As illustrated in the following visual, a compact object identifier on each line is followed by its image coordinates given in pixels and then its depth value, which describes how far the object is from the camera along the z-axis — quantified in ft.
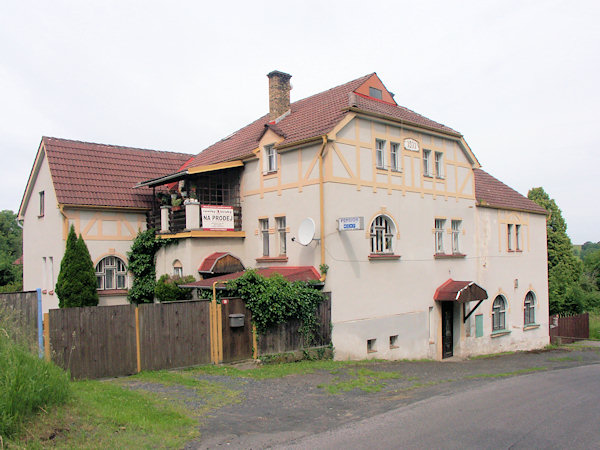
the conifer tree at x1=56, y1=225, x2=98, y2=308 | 61.77
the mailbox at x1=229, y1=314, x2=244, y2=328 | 46.14
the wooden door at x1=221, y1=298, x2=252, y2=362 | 46.24
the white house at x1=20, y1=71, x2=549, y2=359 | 54.60
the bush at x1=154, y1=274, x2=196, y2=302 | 58.44
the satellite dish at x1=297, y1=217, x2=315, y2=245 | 52.60
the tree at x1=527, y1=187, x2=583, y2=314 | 128.98
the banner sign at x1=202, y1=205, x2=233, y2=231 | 59.98
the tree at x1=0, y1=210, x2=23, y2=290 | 165.48
